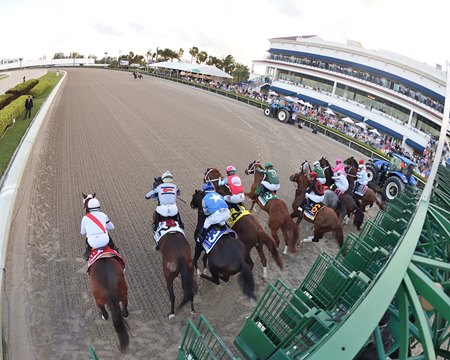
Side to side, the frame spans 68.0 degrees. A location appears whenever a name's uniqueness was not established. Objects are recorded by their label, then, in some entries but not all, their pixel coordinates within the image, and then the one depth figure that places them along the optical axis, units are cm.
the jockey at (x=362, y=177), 884
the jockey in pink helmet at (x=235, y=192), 627
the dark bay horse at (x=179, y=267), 449
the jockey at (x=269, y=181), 710
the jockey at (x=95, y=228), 445
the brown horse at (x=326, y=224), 679
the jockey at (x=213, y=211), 516
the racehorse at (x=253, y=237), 565
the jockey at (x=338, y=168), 830
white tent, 4703
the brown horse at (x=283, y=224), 648
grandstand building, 3164
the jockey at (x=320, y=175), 743
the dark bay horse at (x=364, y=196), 897
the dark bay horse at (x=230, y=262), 465
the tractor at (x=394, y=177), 1092
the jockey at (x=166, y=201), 530
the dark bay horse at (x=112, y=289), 389
